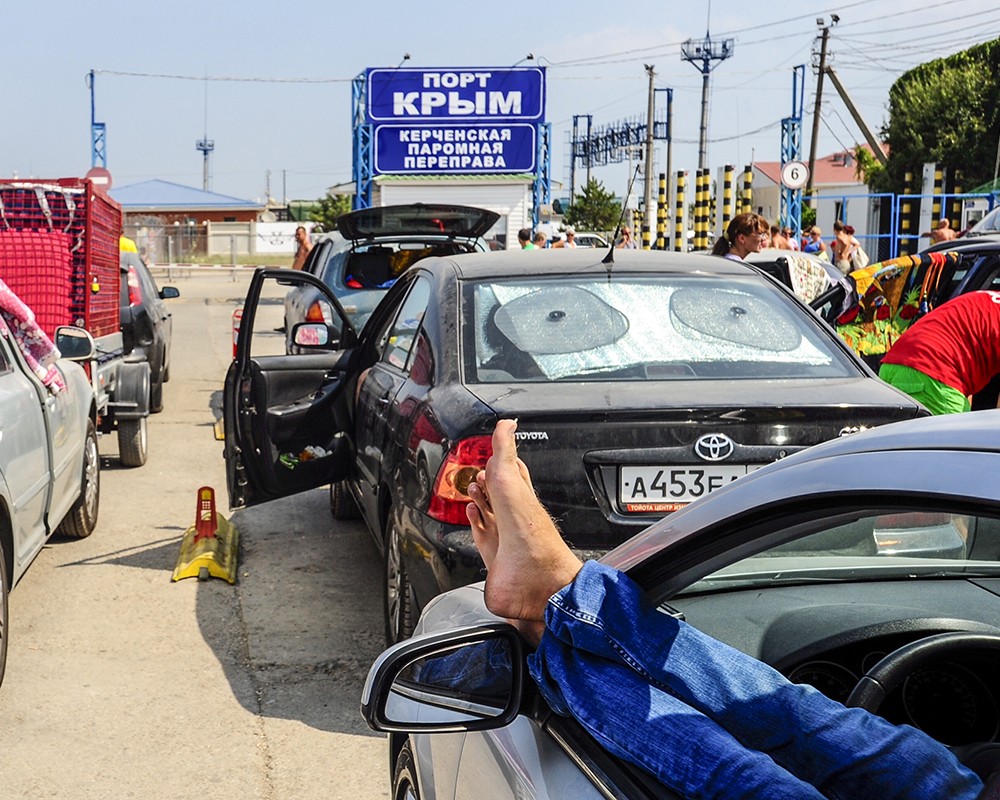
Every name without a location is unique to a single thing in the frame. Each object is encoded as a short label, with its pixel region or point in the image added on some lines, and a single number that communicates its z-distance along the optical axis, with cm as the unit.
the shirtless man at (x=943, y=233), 1597
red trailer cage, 923
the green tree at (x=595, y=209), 5550
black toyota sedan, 433
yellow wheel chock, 664
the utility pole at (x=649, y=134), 4478
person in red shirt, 496
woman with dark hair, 885
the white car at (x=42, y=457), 521
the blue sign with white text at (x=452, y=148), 2906
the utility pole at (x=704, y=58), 5359
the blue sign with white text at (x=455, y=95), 2867
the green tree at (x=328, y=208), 7048
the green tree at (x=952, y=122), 3991
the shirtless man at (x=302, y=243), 1706
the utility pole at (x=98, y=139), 4738
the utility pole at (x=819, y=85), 4503
